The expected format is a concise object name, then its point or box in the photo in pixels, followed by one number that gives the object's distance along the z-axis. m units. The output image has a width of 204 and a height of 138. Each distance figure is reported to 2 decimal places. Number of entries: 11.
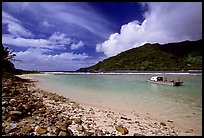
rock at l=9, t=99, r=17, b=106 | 4.60
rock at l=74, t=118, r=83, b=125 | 4.02
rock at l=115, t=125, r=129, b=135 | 3.60
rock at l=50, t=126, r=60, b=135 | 3.11
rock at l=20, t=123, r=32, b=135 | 3.06
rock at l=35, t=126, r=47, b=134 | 3.11
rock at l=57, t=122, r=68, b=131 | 3.34
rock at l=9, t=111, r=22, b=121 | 3.66
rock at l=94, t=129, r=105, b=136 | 3.36
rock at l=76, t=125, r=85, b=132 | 3.52
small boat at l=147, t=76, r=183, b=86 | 15.49
